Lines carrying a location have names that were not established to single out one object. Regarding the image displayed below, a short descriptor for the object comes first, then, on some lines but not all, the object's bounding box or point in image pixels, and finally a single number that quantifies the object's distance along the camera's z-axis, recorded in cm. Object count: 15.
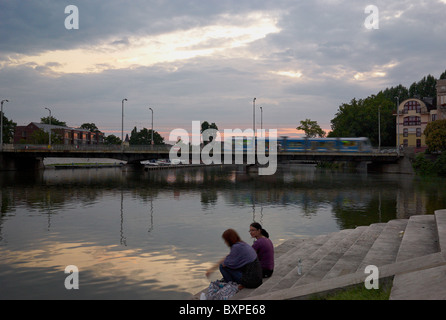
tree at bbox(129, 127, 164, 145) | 18350
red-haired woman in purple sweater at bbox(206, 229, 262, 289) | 905
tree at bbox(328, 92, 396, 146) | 9981
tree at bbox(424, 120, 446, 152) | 6894
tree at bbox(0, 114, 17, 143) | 11457
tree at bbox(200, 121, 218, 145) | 18200
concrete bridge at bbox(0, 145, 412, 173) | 6575
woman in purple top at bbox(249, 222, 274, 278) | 975
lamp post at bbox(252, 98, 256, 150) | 7736
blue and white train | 7081
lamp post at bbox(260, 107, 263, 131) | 8409
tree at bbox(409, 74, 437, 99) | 12900
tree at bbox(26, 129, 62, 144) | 11106
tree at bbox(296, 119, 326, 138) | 13534
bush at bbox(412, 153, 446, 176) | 6500
